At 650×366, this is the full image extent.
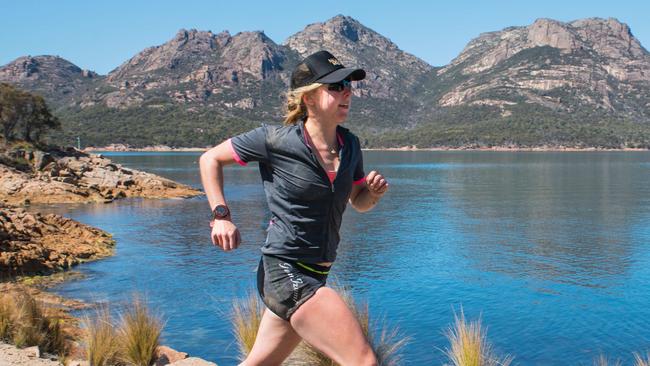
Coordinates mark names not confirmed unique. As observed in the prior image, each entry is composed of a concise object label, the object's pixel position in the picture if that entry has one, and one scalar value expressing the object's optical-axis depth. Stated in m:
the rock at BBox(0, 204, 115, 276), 15.81
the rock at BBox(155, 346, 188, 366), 6.65
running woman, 3.08
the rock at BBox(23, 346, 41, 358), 6.27
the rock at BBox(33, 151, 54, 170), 43.22
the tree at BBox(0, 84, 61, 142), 58.12
